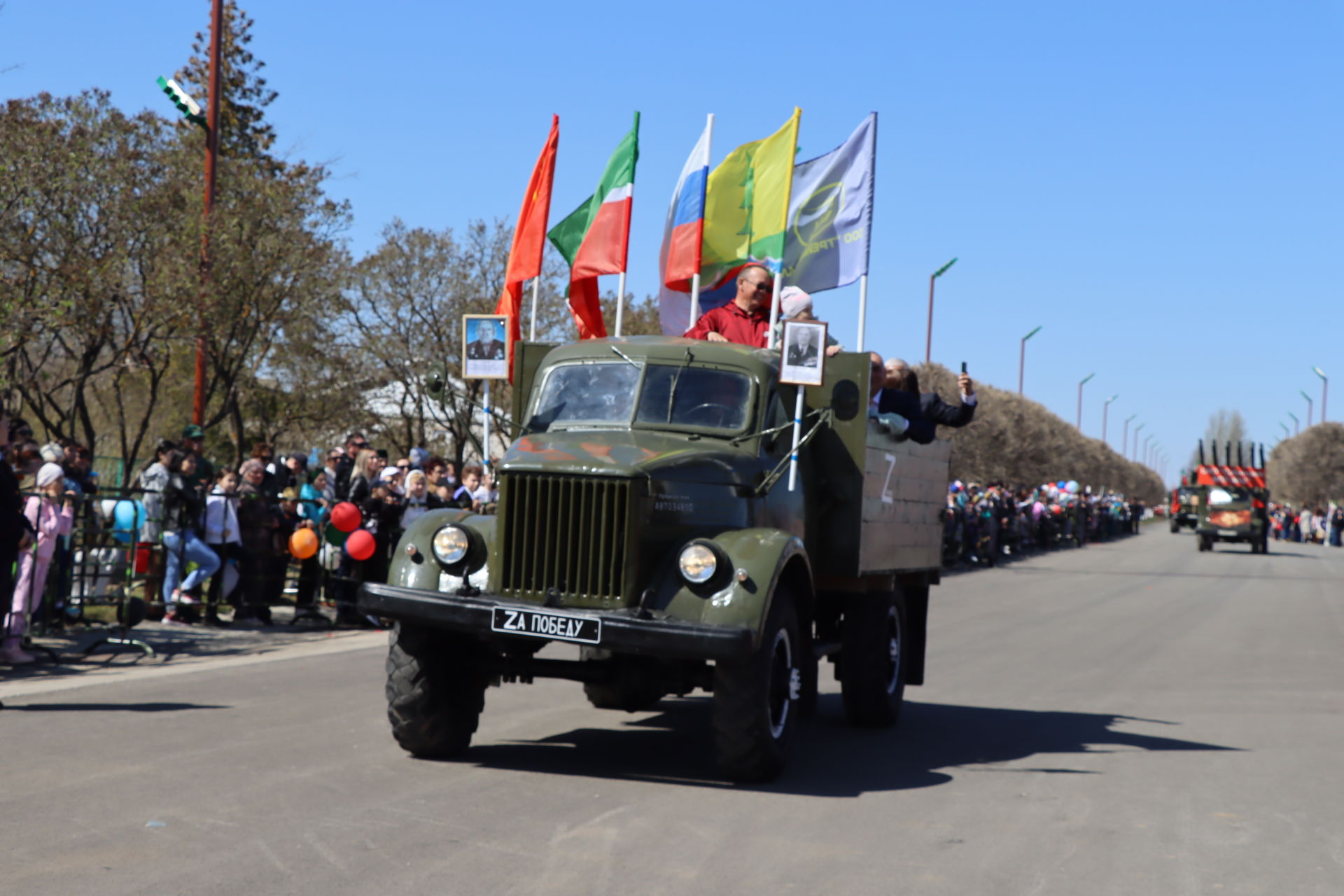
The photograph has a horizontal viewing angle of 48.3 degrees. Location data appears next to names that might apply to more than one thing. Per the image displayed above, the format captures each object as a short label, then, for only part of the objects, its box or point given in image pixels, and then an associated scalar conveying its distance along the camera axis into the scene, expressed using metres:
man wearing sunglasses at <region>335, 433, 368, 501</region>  18.12
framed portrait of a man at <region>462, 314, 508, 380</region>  9.38
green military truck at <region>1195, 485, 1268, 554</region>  54.88
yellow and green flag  11.35
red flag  11.28
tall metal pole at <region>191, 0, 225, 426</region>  22.83
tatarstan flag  11.63
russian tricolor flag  11.62
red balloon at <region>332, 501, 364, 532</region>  15.84
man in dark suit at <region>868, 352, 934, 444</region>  10.30
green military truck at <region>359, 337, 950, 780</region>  7.61
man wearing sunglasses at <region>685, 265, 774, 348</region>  10.05
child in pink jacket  12.41
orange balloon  15.70
